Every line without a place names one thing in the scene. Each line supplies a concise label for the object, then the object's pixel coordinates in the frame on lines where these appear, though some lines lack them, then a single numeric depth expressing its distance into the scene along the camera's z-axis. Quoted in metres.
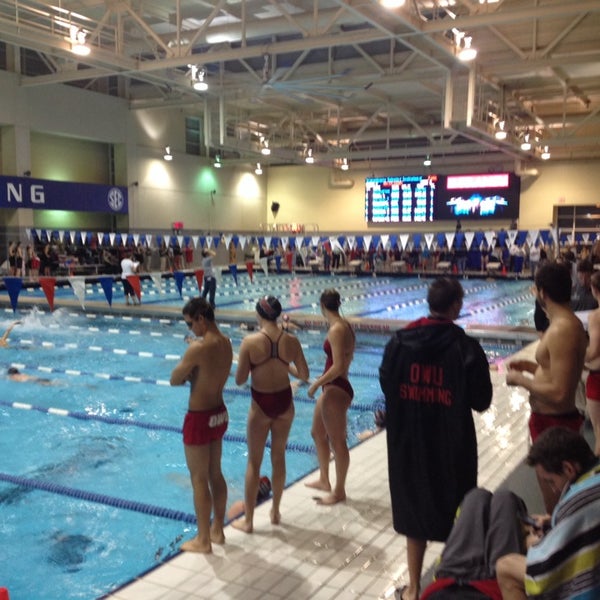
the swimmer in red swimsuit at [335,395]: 4.03
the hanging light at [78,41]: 11.66
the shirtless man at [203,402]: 3.52
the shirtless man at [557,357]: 3.00
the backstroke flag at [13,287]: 12.74
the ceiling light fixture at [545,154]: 23.53
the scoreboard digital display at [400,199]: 28.44
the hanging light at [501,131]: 17.52
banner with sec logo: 19.72
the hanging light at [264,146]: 22.22
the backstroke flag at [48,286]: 12.46
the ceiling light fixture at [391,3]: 8.05
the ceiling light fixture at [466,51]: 11.34
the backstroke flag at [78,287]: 13.76
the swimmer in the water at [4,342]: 10.71
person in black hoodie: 2.66
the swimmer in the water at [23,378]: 8.62
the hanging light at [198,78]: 13.96
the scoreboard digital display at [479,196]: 26.97
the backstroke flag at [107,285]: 13.73
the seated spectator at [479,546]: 2.11
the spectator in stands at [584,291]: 6.23
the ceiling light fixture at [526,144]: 19.58
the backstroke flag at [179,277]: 15.81
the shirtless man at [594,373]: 3.90
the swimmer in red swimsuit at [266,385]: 3.71
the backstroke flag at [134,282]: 14.59
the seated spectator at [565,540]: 1.67
